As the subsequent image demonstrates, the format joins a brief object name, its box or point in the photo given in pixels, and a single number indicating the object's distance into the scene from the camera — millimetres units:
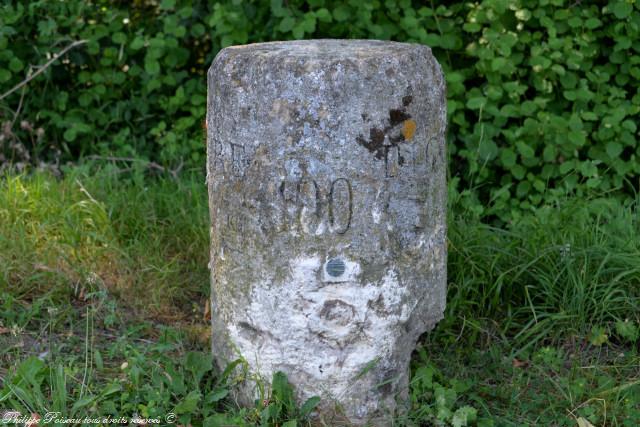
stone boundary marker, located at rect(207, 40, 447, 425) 2533
